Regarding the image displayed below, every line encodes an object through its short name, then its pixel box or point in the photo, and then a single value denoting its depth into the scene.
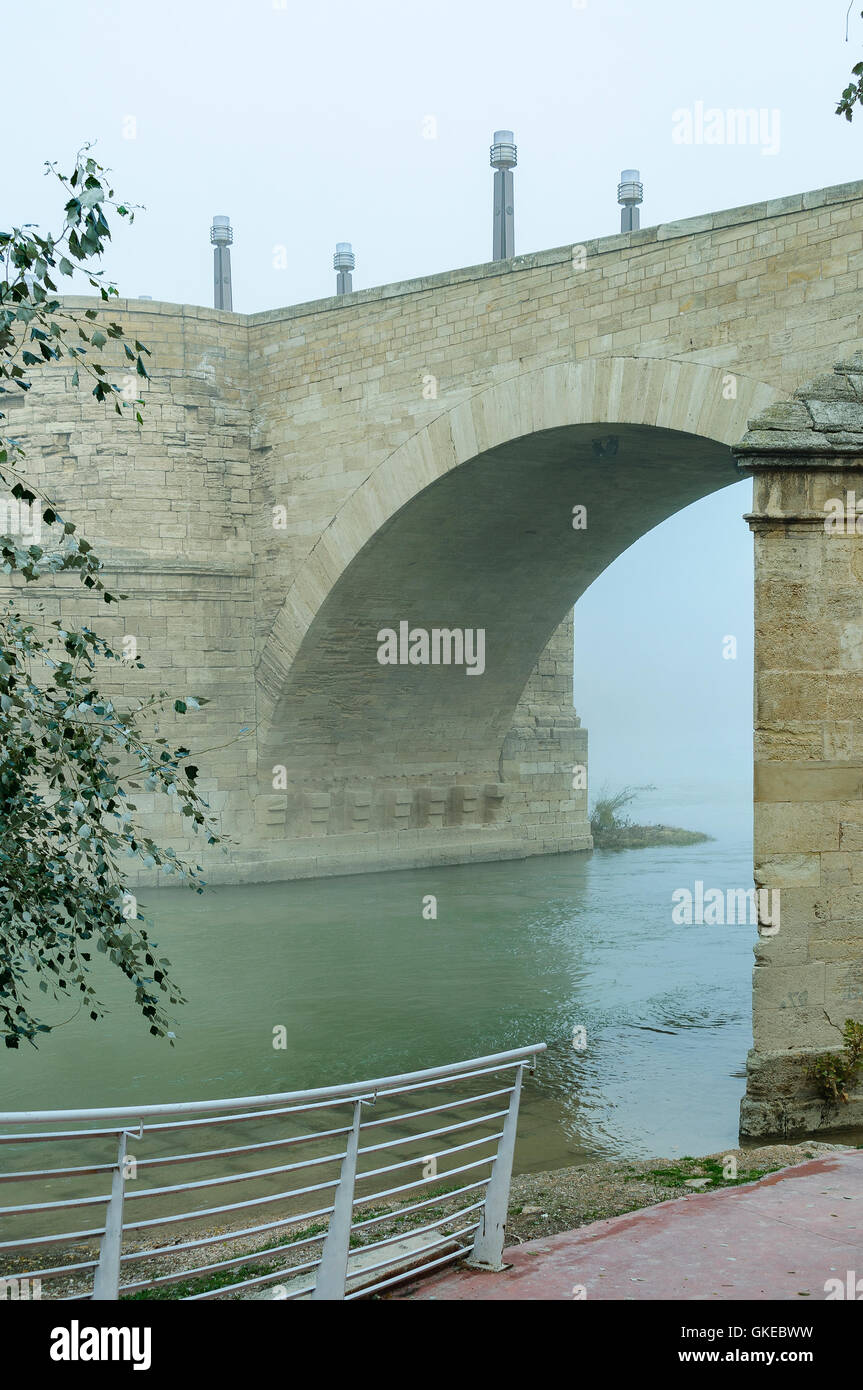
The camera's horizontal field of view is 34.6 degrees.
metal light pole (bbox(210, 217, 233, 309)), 25.16
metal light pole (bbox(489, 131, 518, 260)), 20.53
